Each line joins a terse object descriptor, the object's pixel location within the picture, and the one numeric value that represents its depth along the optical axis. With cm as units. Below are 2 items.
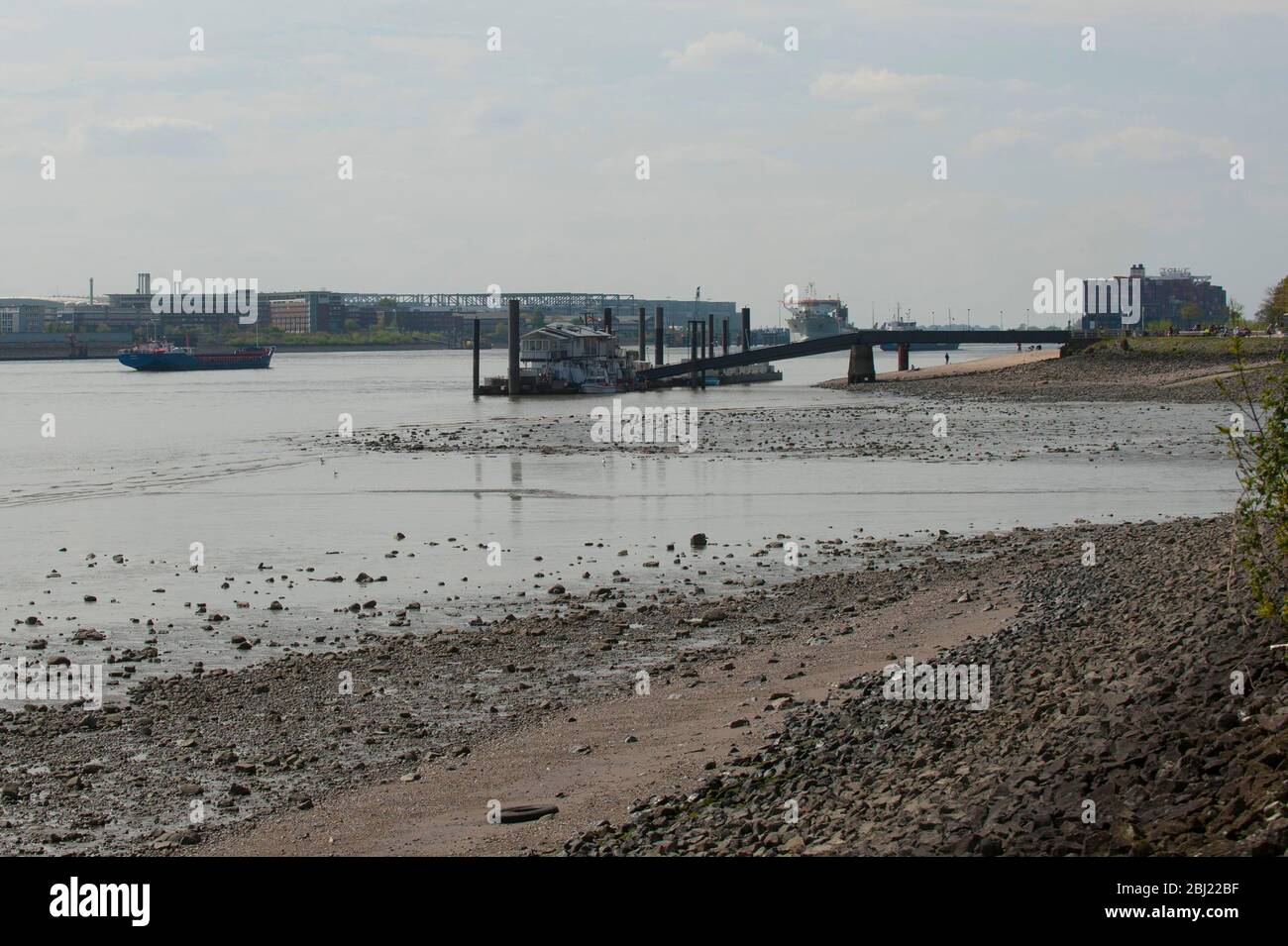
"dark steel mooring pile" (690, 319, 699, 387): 12012
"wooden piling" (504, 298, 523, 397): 10081
